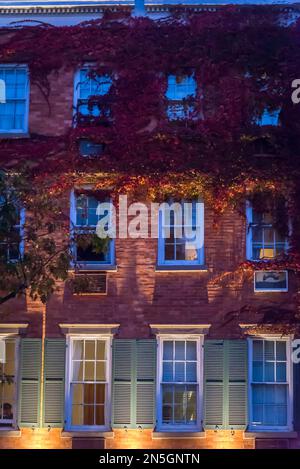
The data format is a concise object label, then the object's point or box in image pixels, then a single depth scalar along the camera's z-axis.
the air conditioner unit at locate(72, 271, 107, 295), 18.48
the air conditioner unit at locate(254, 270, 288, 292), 18.69
